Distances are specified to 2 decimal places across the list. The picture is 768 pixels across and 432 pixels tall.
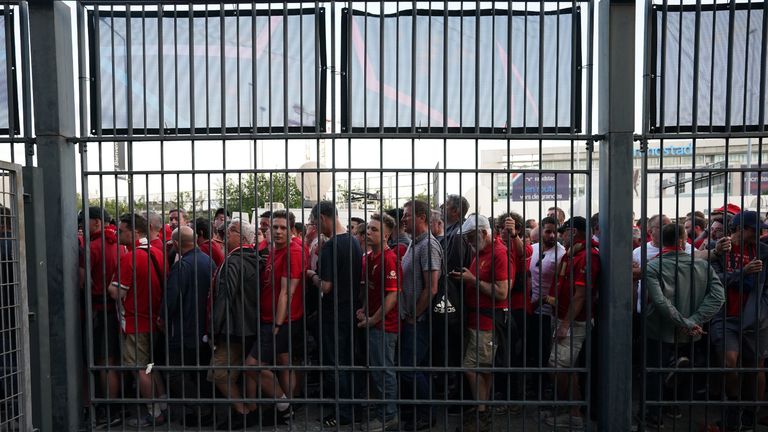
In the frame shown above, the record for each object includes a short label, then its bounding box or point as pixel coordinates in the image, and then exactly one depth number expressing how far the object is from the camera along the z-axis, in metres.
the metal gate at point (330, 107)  4.61
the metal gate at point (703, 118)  4.48
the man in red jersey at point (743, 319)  4.56
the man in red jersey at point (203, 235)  5.75
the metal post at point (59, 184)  4.54
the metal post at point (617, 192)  4.43
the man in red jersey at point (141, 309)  5.11
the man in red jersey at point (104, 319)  5.06
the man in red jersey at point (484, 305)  4.99
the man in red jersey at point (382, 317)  4.74
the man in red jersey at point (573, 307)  4.63
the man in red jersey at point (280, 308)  4.96
